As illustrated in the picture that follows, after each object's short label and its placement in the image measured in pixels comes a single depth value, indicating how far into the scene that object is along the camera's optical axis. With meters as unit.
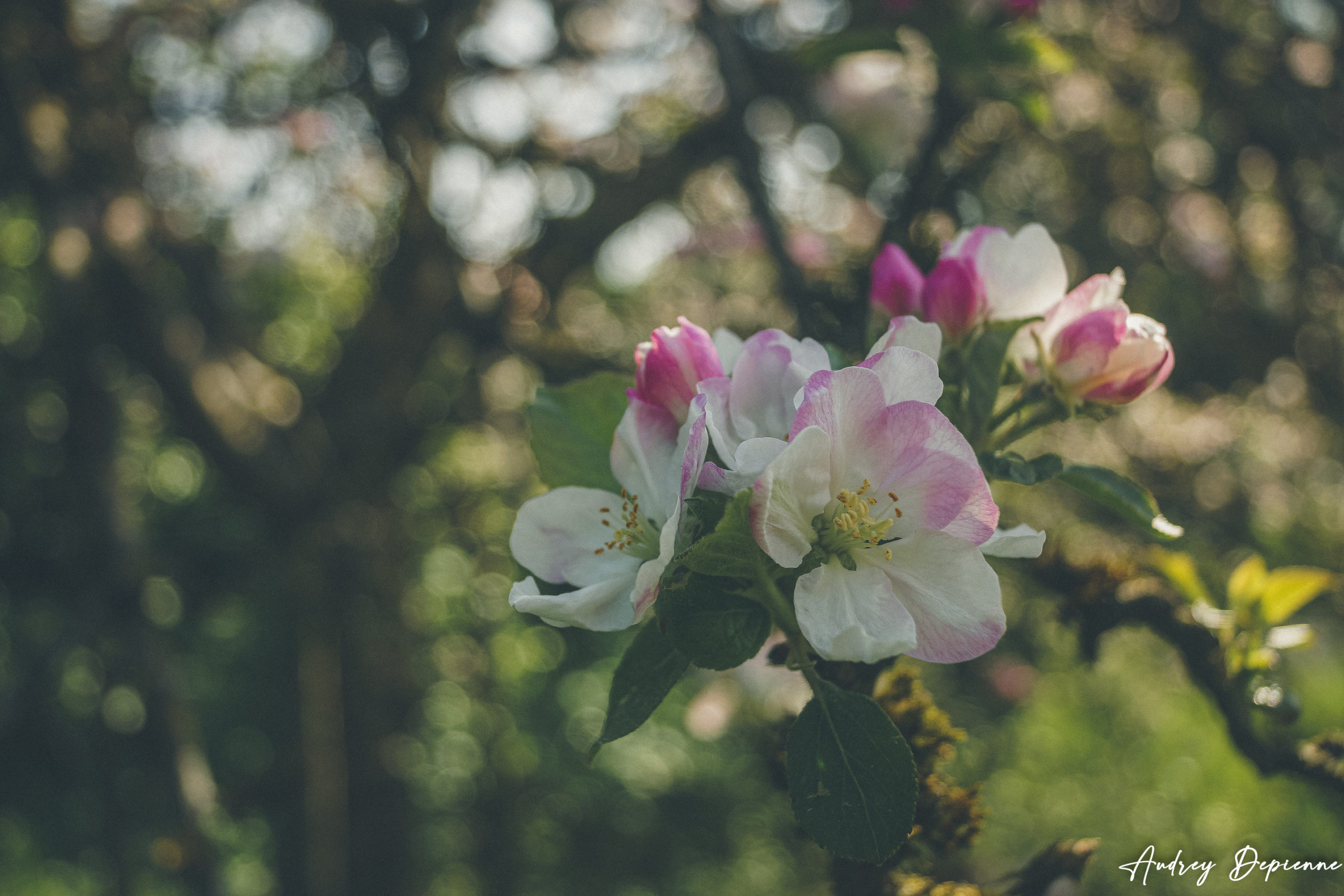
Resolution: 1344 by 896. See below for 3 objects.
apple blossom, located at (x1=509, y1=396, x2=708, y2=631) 0.30
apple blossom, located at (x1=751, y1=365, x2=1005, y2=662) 0.30
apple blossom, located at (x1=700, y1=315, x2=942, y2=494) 0.31
